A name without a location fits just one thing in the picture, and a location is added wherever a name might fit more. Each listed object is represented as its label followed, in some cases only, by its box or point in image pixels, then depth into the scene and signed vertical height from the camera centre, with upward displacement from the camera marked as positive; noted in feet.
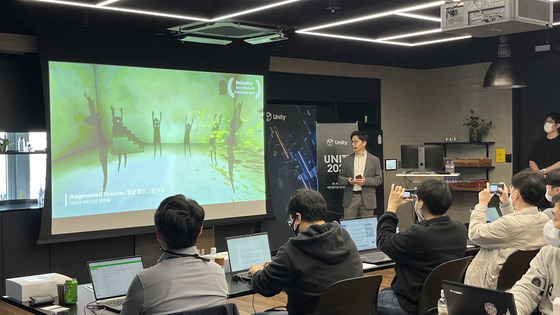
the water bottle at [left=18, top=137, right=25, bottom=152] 23.29 +0.01
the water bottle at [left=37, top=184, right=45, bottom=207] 23.70 -1.91
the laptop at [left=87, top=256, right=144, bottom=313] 11.65 -2.52
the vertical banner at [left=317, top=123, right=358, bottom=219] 30.40 -0.84
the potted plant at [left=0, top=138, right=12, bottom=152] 22.68 +0.02
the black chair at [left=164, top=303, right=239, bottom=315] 8.57 -2.32
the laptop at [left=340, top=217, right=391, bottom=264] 16.42 -2.48
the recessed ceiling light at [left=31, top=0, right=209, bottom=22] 19.54 +4.29
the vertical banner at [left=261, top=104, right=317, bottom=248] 29.45 -0.77
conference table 11.11 -2.94
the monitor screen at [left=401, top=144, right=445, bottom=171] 32.55 -1.01
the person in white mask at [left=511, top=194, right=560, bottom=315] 8.78 -2.08
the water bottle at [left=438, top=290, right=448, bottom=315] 8.98 -2.39
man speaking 27.89 -1.73
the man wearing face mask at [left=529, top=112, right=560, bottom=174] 28.78 -0.58
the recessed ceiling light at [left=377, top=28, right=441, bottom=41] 25.40 +4.27
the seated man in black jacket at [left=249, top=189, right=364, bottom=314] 11.12 -2.22
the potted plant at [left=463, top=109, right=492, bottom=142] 34.19 +0.51
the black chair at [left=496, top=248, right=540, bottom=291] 13.10 -2.71
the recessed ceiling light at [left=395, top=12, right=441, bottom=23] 21.72 +4.24
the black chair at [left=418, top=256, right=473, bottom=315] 12.16 -2.76
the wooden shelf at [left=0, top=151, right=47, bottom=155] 22.64 -0.31
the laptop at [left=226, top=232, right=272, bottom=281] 13.91 -2.49
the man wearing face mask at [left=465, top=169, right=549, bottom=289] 13.17 -1.93
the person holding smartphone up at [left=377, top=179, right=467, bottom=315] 12.41 -2.10
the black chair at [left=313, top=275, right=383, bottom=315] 10.75 -2.75
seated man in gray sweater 8.70 -1.87
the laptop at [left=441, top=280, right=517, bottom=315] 7.76 -2.07
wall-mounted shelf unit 33.63 -0.90
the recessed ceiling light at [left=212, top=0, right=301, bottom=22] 19.54 +4.19
